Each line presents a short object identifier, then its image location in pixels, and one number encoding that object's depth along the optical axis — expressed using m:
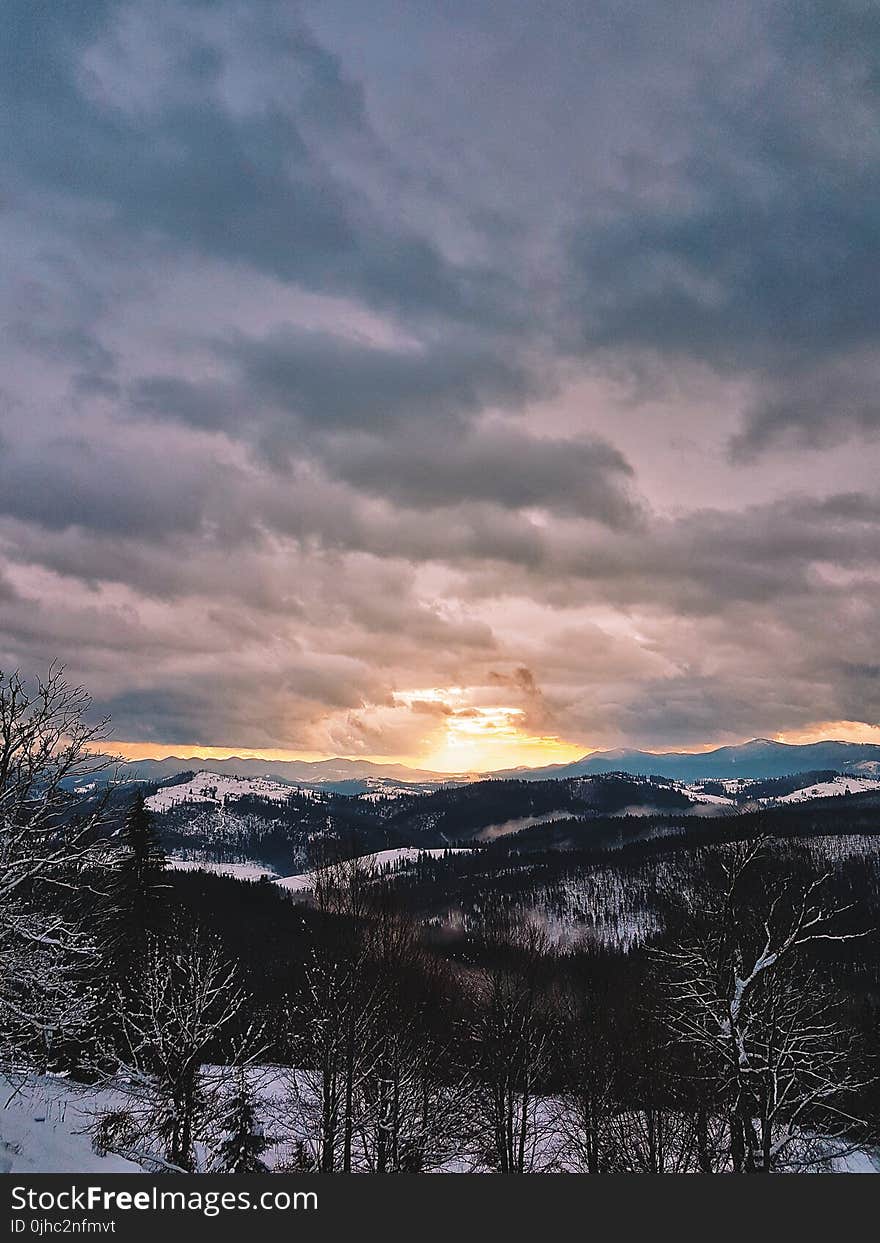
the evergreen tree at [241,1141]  29.69
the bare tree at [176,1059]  23.34
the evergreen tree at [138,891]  37.50
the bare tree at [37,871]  16.88
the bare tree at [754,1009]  17.81
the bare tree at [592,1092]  30.95
